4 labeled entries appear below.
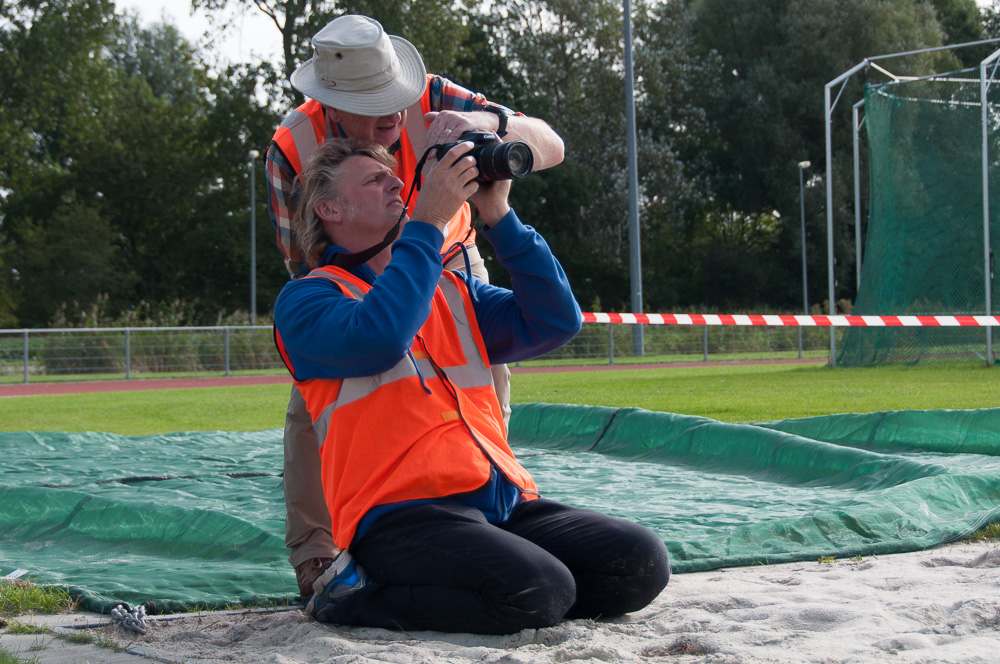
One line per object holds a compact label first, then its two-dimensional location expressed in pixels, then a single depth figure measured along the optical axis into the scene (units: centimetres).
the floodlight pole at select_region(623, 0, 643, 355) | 1972
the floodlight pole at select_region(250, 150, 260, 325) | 2566
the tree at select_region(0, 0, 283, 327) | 2916
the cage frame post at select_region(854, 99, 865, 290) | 1313
